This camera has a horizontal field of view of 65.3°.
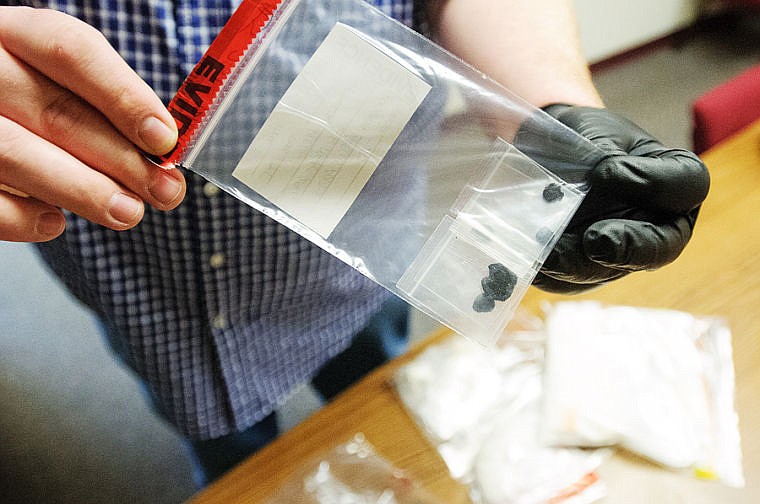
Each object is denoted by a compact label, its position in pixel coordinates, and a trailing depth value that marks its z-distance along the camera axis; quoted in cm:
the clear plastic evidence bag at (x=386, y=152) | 41
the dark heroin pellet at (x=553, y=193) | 47
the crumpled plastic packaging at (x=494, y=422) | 60
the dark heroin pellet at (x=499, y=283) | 46
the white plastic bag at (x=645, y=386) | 62
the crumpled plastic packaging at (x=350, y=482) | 60
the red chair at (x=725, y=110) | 98
